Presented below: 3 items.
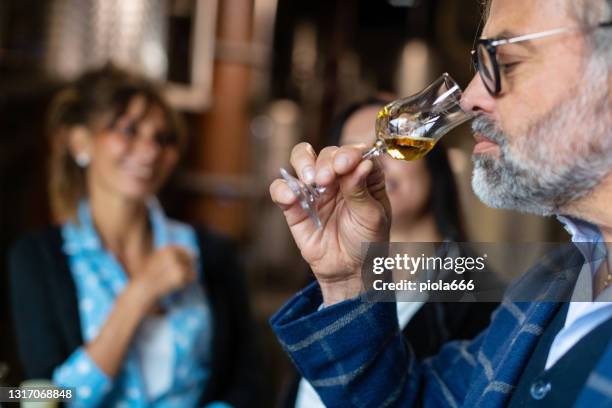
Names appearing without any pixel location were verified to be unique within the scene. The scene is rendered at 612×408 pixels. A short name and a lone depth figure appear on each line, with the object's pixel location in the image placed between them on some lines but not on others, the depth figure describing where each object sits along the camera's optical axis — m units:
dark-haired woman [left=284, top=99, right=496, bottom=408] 1.40
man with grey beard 0.71
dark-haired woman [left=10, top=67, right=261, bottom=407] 1.55
